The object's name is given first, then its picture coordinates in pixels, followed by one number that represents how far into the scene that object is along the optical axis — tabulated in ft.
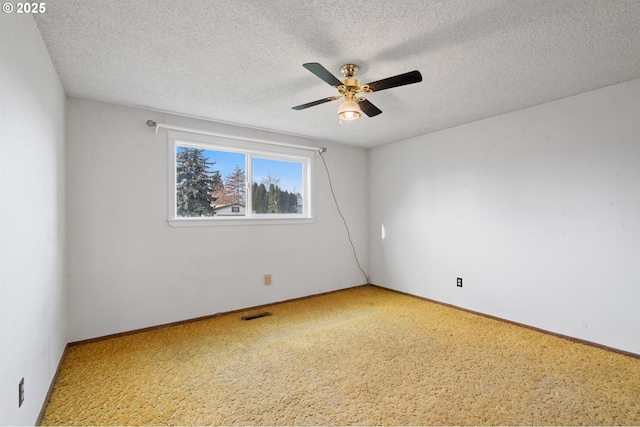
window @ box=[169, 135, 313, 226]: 11.14
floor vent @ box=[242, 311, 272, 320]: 11.22
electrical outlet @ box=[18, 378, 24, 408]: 4.60
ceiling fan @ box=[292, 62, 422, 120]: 6.18
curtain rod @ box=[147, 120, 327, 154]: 10.19
